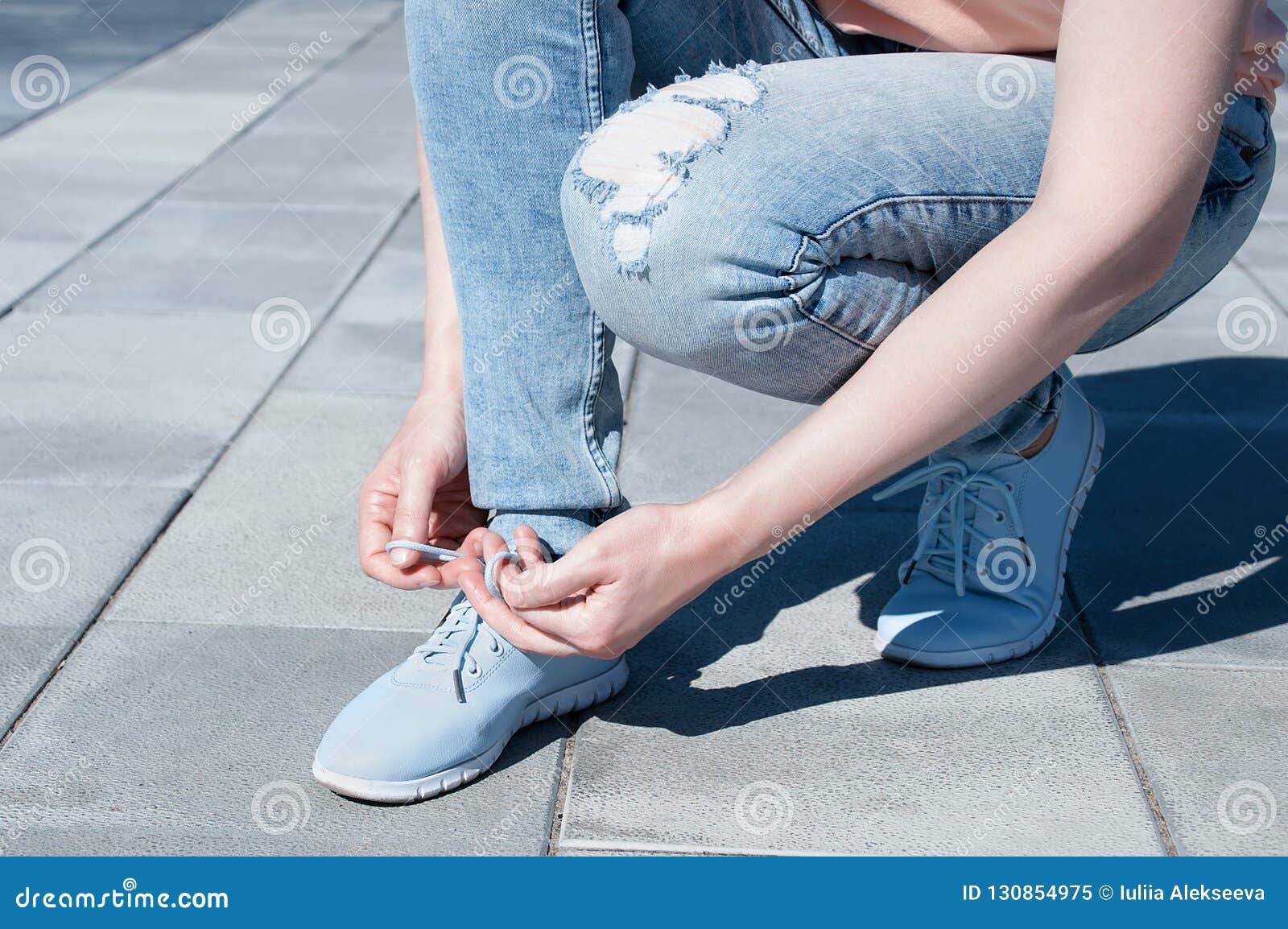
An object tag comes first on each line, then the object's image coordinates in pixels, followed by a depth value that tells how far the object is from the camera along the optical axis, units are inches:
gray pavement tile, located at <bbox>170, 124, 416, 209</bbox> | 138.6
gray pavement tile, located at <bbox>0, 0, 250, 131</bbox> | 197.9
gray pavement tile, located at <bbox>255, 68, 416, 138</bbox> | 167.3
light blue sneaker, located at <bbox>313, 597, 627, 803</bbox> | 53.7
